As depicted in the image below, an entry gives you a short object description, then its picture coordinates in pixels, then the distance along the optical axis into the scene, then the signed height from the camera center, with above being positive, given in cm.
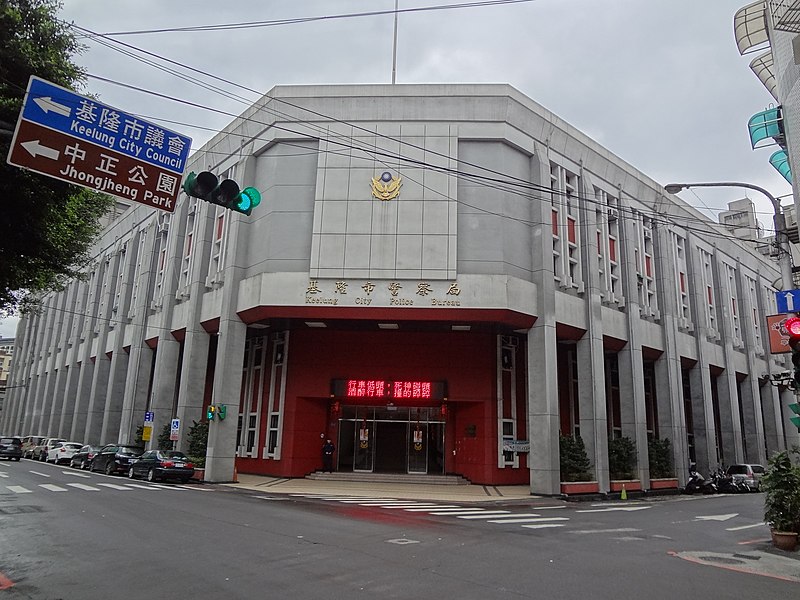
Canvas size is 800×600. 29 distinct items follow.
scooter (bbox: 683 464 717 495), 3005 -173
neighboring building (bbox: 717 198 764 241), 6098 +2436
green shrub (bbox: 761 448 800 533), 1225 -82
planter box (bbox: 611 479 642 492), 2658 -164
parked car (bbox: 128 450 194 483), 2428 -130
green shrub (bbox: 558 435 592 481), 2462 -56
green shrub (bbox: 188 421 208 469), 2653 -42
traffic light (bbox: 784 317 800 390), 972 +182
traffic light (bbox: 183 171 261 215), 852 +347
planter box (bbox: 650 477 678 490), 2907 -168
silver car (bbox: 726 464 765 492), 3166 -116
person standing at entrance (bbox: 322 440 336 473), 2877 -79
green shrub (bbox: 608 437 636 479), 2752 -47
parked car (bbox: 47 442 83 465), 3625 -129
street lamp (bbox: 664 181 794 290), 1426 +511
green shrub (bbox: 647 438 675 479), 2981 -46
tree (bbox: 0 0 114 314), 1039 +533
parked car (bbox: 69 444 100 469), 3194 -138
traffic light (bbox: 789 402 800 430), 1053 +76
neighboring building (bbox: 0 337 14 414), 11994 +1377
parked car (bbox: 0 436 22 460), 3766 -121
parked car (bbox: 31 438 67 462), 3862 -124
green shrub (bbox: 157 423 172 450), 3059 -34
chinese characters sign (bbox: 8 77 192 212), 820 +410
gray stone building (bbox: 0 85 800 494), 2498 +641
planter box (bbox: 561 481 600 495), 2397 -163
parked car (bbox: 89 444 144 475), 2817 -124
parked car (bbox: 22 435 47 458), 4191 -100
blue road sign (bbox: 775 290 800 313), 1282 +328
